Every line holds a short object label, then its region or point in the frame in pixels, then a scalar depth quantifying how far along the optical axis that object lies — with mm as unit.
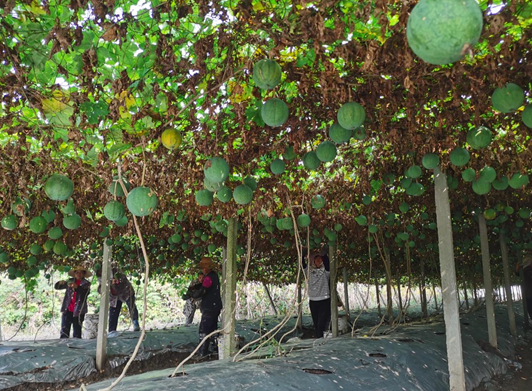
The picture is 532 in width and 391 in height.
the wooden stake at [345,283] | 13255
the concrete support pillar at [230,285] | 6009
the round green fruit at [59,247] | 6988
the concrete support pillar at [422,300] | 11945
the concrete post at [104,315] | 7430
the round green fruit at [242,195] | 4355
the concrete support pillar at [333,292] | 8297
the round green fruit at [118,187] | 4410
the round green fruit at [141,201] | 3338
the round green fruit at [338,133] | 3576
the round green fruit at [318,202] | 5945
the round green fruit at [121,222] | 5550
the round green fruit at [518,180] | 5047
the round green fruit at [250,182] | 4672
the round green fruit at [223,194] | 4641
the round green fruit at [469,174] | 4969
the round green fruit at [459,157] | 4281
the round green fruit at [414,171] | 5023
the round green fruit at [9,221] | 4934
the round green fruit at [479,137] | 3928
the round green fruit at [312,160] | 4133
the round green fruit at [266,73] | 2727
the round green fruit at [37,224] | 5113
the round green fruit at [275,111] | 3150
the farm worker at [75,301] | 10305
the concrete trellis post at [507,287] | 9469
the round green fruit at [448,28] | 1283
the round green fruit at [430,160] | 4586
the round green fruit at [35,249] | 7684
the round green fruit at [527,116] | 3232
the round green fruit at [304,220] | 6304
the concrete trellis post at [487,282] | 7133
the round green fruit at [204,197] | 4531
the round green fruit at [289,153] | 4410
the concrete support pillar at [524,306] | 11545
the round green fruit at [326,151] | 3850
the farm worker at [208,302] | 8281
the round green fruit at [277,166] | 4438
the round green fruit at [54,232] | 5961
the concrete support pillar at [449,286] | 4410
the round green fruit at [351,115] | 3178
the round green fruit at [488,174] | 4910
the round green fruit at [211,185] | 4149
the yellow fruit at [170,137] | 3572
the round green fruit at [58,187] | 3943
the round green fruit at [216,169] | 3662
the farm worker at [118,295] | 12055
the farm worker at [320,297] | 8727
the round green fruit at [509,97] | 3018
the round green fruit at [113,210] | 4133
